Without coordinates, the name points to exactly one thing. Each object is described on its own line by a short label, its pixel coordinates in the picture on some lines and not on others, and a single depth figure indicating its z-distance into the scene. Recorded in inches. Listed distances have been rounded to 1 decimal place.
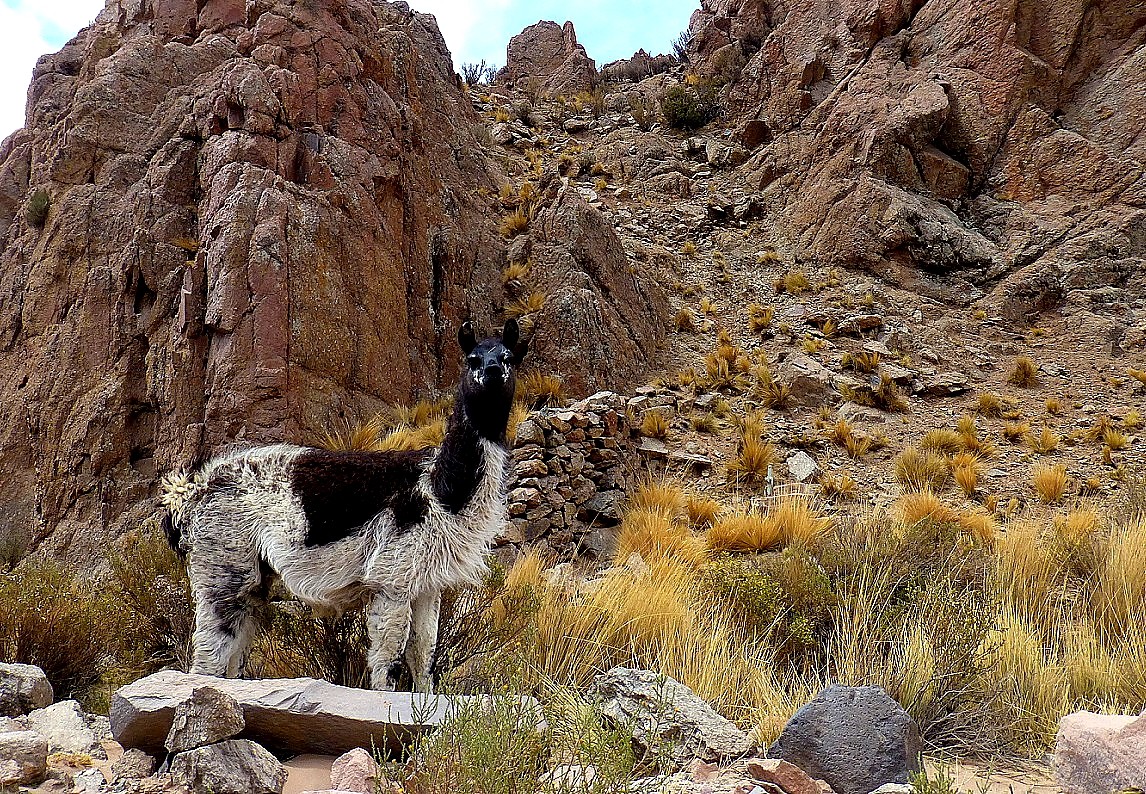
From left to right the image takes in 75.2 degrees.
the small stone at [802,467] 462.9
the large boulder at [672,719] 142.3
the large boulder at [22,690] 151.9
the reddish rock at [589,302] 526.9
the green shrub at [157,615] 210.5
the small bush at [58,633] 193.2
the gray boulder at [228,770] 110.9
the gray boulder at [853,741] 135.3
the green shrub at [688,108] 983.0
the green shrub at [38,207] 461.4
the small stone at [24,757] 106.8
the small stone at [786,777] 125.0
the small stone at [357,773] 114.3
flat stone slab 126.7
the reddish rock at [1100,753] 109.0
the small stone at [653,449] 465.1
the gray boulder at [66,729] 132.3
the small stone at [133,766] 119.3
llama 164.1
